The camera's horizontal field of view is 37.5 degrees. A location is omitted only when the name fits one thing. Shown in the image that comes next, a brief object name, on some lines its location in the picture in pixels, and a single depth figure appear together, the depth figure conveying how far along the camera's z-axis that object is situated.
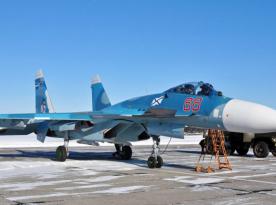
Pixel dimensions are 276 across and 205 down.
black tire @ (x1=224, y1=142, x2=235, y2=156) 19.50
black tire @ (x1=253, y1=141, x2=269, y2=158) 17.85
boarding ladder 11.41
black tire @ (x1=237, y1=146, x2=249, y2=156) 19.53
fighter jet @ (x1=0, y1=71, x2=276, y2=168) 10.70
